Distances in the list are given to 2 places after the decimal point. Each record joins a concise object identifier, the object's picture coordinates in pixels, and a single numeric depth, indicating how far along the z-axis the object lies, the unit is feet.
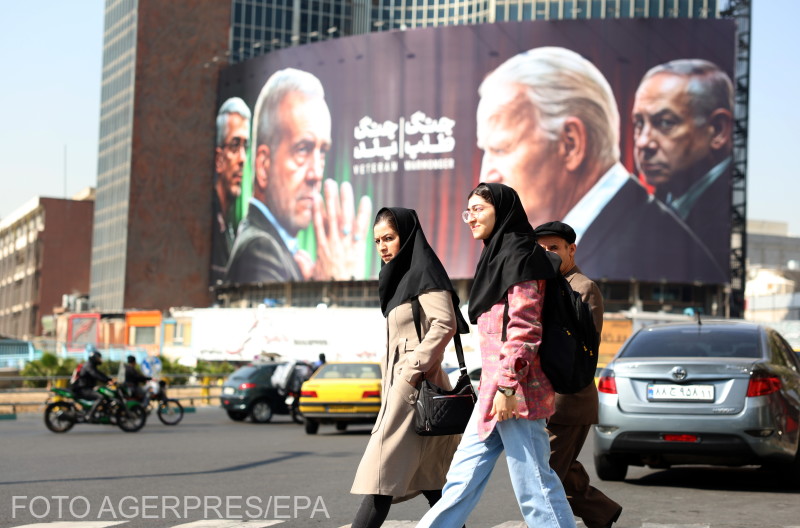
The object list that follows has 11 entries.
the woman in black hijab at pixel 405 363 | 19.38
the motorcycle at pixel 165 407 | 77.92
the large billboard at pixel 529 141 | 230.27
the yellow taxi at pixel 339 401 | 66.39
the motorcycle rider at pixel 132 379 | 69.87
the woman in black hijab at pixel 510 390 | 17.34
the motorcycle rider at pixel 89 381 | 66.59
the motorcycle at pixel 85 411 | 66.54
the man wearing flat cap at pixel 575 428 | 22.18
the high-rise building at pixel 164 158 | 298.15
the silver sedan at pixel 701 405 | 31.71
